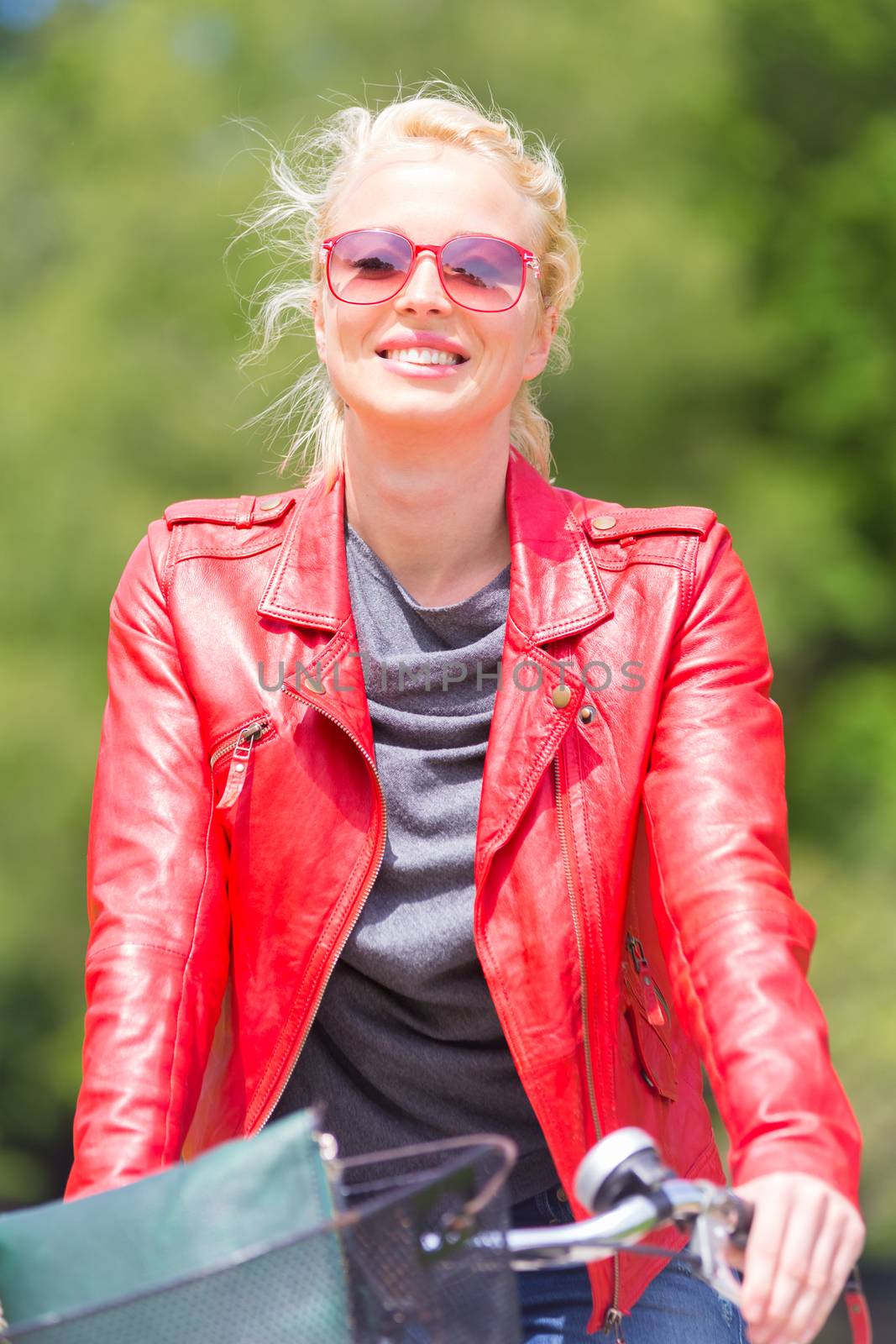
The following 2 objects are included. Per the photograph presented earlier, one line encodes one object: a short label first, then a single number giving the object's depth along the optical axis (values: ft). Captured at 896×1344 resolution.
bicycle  13.46
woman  14.54
